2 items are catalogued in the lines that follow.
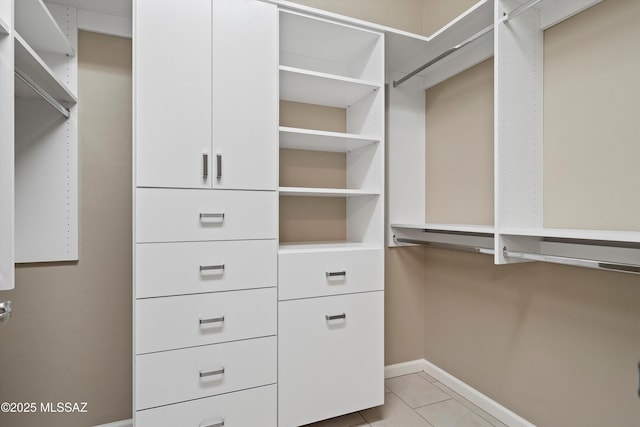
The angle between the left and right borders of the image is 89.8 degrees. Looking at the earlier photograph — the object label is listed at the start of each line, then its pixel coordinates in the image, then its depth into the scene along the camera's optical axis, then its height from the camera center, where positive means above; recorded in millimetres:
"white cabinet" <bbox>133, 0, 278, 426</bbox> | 1408 +0
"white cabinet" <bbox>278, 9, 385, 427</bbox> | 1643 -277
